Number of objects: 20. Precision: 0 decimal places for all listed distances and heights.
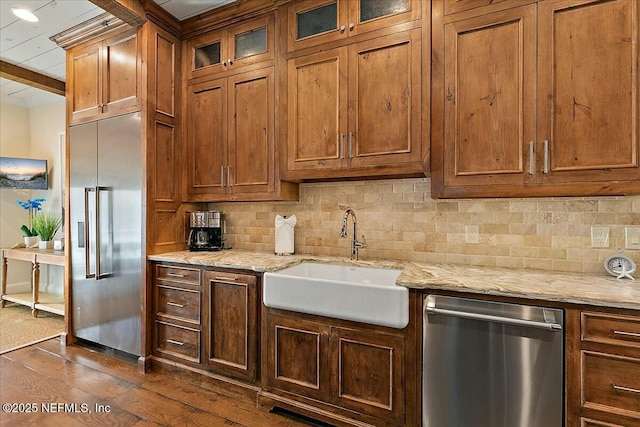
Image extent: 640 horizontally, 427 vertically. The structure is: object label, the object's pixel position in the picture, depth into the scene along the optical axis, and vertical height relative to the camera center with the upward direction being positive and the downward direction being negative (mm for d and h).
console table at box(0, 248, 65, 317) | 3742 -885
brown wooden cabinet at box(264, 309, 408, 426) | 1776 -919
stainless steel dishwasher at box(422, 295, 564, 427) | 1479 -742
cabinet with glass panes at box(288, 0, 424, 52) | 2092 +1311
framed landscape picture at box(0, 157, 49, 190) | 4352 +504
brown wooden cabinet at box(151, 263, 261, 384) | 2230 -808
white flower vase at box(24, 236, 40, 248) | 4371 -405
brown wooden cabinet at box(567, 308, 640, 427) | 1361 -683
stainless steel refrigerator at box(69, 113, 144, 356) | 2725 -174
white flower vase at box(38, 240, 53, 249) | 4211 -432
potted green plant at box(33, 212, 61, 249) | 4234 -248
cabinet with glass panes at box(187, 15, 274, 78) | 2582 +1359
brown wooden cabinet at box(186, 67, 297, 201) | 2588 +593
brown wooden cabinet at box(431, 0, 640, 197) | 1628 +595
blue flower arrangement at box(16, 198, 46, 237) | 4391 +51
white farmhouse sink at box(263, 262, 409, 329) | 1733 -499
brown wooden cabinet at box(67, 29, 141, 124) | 2766 +1189
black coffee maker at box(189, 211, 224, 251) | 2898 -187
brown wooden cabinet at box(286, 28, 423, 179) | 2066 +681
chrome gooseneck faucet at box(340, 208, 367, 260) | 2402 -189
